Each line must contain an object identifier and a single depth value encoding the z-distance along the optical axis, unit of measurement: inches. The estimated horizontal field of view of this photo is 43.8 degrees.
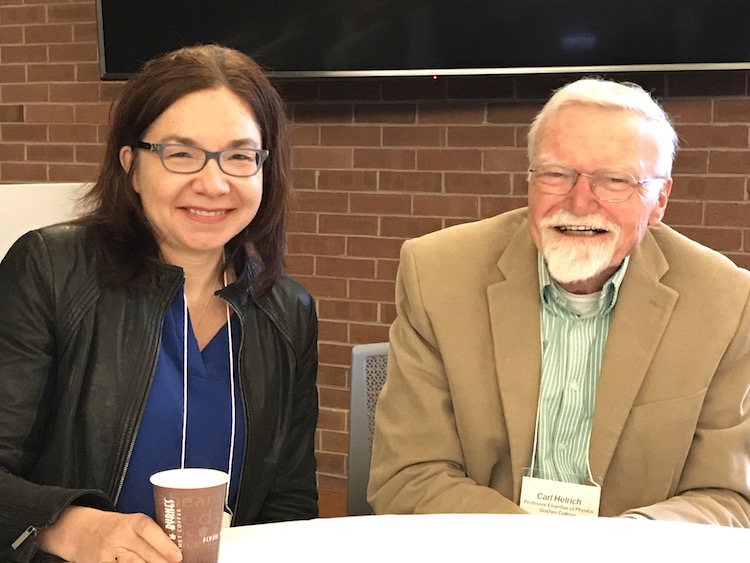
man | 73.5
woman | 70.1
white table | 50.0
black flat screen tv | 129.5
